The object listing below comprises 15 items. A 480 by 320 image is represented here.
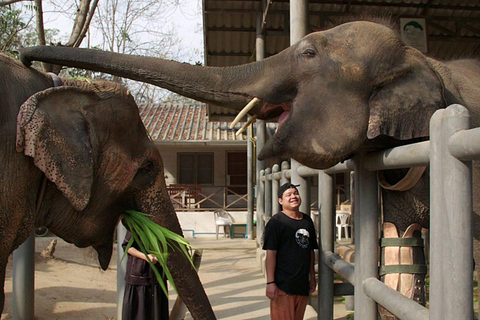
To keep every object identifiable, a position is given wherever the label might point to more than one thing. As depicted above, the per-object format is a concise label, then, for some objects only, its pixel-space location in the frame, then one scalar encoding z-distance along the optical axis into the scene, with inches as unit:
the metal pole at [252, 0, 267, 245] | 320.8
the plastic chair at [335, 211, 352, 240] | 477.5
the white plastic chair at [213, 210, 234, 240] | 534.4
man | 138.6
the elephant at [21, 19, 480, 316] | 67.8
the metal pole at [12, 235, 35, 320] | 195.2
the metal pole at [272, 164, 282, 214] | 252.7
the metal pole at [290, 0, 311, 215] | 157.6
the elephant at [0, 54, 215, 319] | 81.1
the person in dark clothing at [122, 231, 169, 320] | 160.4
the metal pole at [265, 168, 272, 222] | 308.3
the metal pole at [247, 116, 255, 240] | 458.2
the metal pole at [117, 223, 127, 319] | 173.3
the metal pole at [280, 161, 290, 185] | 205.8
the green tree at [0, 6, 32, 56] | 497.7
